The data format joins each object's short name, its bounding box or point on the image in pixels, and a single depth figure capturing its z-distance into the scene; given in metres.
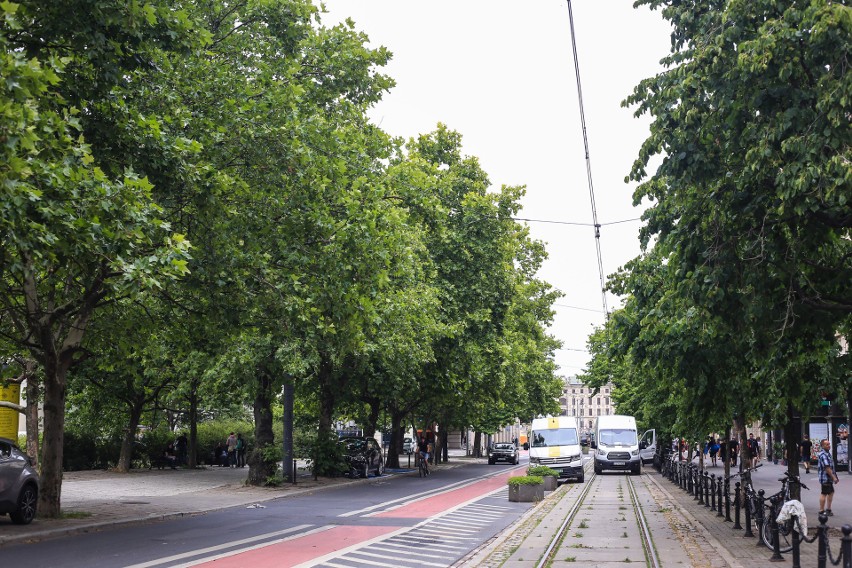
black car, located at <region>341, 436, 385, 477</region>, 38.28
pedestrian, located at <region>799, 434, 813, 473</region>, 45.53
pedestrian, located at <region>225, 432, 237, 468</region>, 46.75
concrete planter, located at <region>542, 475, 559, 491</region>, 33.62
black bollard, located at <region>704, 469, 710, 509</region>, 23.88
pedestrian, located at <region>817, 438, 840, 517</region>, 18.80
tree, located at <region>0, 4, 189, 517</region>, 8.76
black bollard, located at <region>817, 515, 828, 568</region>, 9.56
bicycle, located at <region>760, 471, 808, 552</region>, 14.20
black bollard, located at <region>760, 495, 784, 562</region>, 13.45
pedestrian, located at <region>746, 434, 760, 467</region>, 49.15
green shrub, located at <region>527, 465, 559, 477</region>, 32.59
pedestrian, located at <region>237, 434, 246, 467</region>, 45.66
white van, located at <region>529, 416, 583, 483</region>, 40.19
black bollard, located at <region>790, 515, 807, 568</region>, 11.03
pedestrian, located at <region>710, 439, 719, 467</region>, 57.16
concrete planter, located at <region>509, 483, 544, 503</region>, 27.75
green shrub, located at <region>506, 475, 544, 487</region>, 27.83
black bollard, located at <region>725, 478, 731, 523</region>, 19.55
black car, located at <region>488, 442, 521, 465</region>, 66.75
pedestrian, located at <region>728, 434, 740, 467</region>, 51.03
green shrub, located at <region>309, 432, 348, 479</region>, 36.38
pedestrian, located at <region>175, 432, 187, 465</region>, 44.03
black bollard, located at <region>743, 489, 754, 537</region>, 16.97
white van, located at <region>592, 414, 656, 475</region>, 49.28
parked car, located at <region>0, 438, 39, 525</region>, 16.62
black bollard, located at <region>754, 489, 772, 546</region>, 15.18
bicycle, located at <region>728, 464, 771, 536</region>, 15.37
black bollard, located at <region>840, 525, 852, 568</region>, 8.75
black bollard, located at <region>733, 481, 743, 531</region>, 18.05
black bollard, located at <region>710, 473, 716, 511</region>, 22.56
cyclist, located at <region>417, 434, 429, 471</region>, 41.69
